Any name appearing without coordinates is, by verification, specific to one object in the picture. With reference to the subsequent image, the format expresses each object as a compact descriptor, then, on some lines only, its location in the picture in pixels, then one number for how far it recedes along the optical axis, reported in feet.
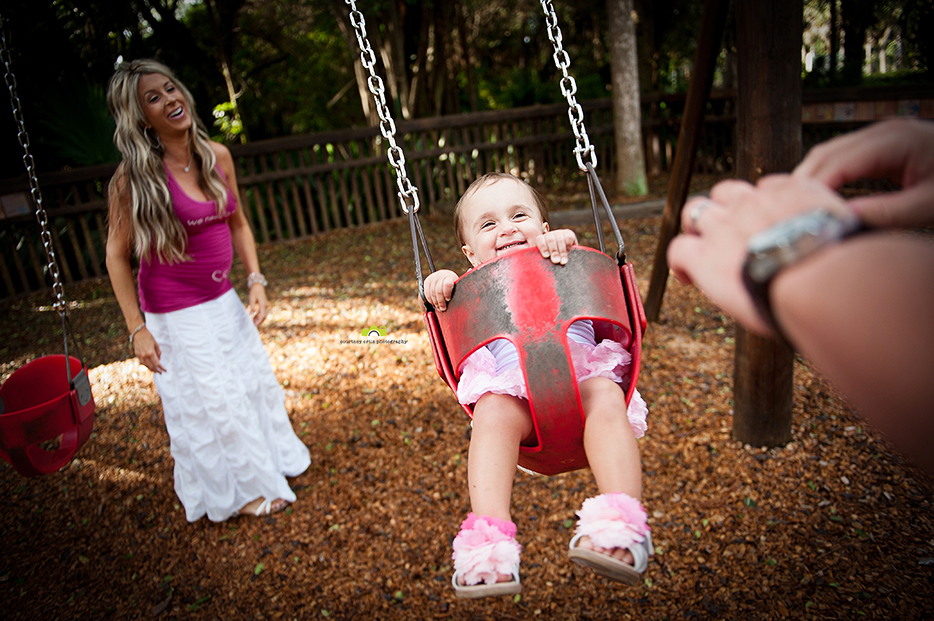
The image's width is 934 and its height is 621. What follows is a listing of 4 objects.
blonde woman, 7.27
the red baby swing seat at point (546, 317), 4.63
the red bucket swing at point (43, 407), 6.34
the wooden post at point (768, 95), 7.64
